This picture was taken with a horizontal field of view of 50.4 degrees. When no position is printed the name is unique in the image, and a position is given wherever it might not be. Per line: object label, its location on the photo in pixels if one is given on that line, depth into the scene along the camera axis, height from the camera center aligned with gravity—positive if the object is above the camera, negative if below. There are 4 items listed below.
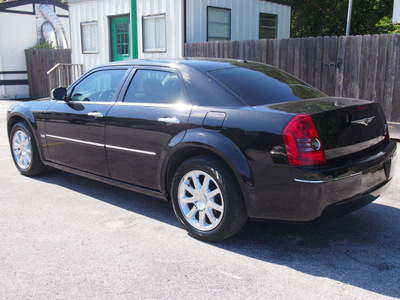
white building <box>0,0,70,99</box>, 17.86 +0.86
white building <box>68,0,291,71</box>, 12.39 +1.08
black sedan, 3.24 -0.71
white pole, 17.72 +1.82
